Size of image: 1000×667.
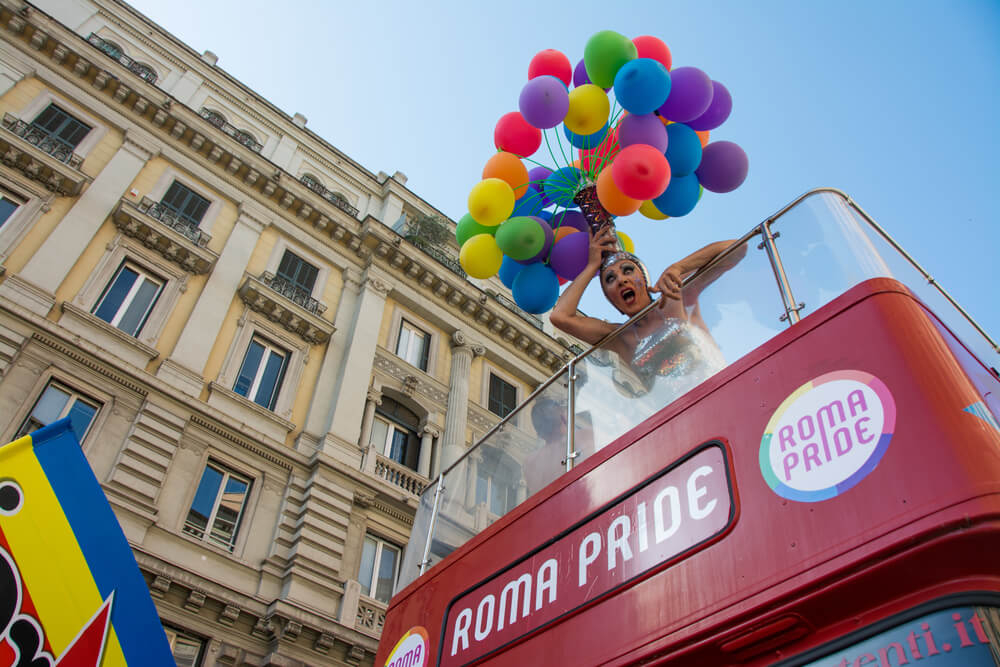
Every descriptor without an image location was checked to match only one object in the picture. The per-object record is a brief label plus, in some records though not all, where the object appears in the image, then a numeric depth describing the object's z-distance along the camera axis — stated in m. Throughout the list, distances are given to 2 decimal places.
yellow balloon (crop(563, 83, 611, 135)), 6.32
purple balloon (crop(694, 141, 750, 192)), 6.50
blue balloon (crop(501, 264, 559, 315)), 6.21
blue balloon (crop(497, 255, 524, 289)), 6.56
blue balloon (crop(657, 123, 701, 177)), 6.17
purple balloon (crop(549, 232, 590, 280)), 6.11
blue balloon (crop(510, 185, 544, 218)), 6.83
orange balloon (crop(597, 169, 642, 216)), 5.70
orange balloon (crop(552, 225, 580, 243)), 6.43
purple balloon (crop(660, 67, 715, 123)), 6.05
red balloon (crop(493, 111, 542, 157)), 6.82
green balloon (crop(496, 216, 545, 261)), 5.94
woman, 4.07
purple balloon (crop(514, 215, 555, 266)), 6.29
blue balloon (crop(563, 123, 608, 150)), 6.71
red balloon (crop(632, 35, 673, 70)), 6.71
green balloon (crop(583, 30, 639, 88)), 6.21
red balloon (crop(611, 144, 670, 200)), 5.32
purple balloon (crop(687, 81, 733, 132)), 6.61
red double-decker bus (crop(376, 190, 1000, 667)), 2.32
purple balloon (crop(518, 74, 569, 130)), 6.13
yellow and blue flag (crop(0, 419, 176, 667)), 4.64
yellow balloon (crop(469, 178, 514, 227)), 6.18
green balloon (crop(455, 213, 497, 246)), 6.66
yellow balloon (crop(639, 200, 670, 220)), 6.76
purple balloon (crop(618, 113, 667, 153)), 5.74
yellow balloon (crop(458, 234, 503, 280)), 6.38
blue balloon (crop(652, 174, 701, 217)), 6.38
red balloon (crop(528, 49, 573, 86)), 6.90
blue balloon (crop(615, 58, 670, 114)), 5.68
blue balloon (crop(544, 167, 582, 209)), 6.84
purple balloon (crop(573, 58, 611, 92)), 7.07
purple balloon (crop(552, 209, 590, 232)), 6.63
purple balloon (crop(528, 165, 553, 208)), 7.00
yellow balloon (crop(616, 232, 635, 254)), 6.94
